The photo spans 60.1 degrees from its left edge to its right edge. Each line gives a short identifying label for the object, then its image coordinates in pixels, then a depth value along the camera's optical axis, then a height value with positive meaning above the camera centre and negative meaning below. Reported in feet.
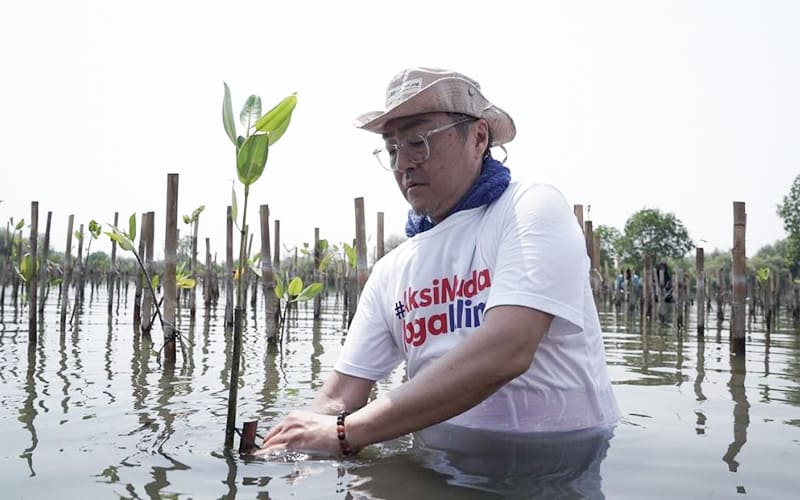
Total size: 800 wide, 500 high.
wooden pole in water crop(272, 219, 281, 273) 40.12 +1.27
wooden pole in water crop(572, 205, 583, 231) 28.37 +2.91
